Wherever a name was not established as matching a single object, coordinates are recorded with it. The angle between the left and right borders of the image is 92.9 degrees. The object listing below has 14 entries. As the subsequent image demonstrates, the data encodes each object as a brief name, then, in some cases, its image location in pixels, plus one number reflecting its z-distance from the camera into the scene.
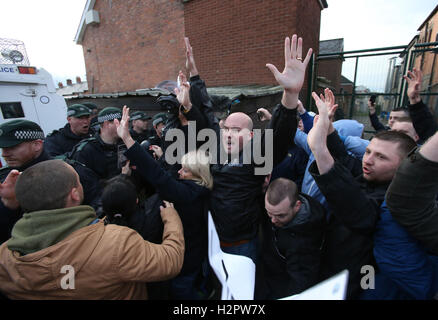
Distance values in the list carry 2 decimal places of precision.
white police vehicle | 3.58
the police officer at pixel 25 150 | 1.77
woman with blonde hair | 1.54
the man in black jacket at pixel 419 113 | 2.11
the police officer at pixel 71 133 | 2.90
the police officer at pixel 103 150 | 2.32
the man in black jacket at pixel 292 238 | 1.27
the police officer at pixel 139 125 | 3.97
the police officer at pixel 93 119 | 2.64
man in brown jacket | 0.98
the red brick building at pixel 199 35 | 5.53
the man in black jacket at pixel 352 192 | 1.02
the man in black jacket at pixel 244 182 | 1.54
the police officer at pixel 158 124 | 3.55
